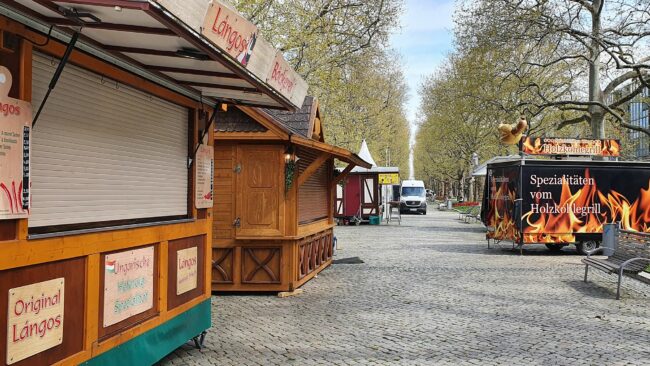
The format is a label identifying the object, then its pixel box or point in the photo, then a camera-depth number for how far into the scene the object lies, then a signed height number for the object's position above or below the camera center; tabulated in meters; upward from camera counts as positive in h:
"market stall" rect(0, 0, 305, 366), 3.39 +0.21
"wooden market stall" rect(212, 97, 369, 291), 9.91 -0.33
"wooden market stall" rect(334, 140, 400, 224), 30.34 +0.06
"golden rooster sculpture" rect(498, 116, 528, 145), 17.59 +2.03
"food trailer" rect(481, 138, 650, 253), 16.22 -0.03
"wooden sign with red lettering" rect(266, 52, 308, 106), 4.77 +1.02
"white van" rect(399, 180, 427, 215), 44.59 -0.04
